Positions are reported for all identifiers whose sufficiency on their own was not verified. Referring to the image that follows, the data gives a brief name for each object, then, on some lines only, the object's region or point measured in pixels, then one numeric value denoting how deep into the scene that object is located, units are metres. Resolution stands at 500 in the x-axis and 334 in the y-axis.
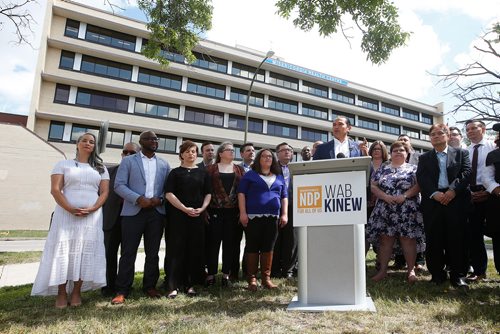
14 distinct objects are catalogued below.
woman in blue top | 4.54
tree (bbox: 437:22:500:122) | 11.16
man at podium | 4.85
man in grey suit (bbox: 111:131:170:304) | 4.21
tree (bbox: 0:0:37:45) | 5.73
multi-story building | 26.22
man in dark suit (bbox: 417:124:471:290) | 4.18
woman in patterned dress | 4.65
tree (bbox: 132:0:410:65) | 4.78
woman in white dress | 3.80
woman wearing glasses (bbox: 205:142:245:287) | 4.95
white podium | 3.35
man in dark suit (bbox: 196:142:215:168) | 6.24
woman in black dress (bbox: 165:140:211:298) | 4.34
